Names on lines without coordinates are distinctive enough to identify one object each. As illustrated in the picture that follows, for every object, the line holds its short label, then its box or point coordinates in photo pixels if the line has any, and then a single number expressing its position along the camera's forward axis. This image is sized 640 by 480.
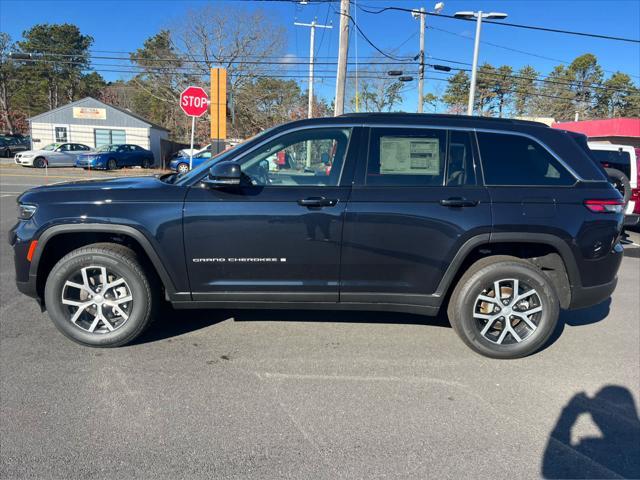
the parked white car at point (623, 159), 9.79
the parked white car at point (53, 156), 26.45
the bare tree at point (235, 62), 39.19
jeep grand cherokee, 3.38
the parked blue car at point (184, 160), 22.39
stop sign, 10.89
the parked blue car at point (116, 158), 26.08
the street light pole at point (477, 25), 20.39
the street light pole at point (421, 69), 26.69
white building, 34.53
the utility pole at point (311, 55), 31.02
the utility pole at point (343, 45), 14.28
